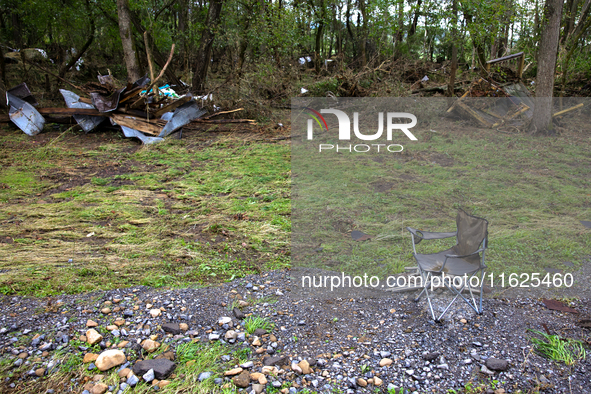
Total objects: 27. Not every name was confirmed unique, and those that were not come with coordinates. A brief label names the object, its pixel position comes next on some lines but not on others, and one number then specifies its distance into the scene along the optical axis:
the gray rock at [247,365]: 2.62
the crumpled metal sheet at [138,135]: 9.11
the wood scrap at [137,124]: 9.34
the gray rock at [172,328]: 2.94
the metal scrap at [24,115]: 9.35
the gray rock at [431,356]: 2.69
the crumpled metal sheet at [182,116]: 9.56
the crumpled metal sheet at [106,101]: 9.30
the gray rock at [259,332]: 2.96
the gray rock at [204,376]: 2.49
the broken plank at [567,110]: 10.00
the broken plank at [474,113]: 9.88
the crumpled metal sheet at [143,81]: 9.95
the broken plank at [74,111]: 9.41
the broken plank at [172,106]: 9.80
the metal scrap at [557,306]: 3.19
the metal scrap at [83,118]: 9.55
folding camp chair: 3.16
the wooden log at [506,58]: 10.14
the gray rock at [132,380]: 2.45
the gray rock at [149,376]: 2.46
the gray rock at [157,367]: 2.51
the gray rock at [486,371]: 2.54
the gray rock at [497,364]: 2.56
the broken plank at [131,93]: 9.19
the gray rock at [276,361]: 2.66
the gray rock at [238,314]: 3.16
